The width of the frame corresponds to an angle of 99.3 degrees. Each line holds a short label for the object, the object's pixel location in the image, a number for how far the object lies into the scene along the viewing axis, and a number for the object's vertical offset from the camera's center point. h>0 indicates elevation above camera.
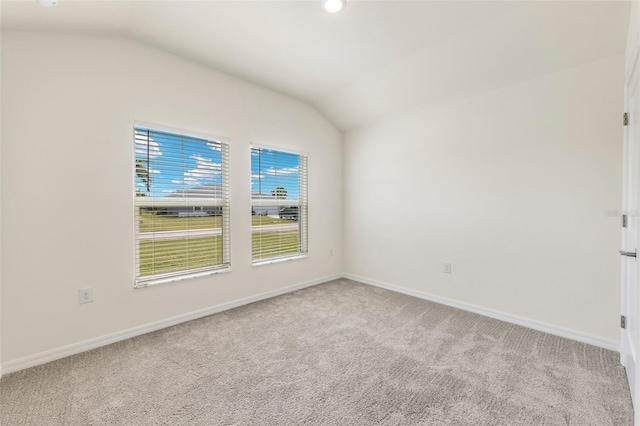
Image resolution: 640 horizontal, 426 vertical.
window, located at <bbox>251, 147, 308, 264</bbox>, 3.37 +0.09
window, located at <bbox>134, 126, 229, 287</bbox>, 2.54 +0.06
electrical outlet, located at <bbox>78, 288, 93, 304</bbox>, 2.19 -0.67
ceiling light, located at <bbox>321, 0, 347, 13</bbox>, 2.00 +1.54
